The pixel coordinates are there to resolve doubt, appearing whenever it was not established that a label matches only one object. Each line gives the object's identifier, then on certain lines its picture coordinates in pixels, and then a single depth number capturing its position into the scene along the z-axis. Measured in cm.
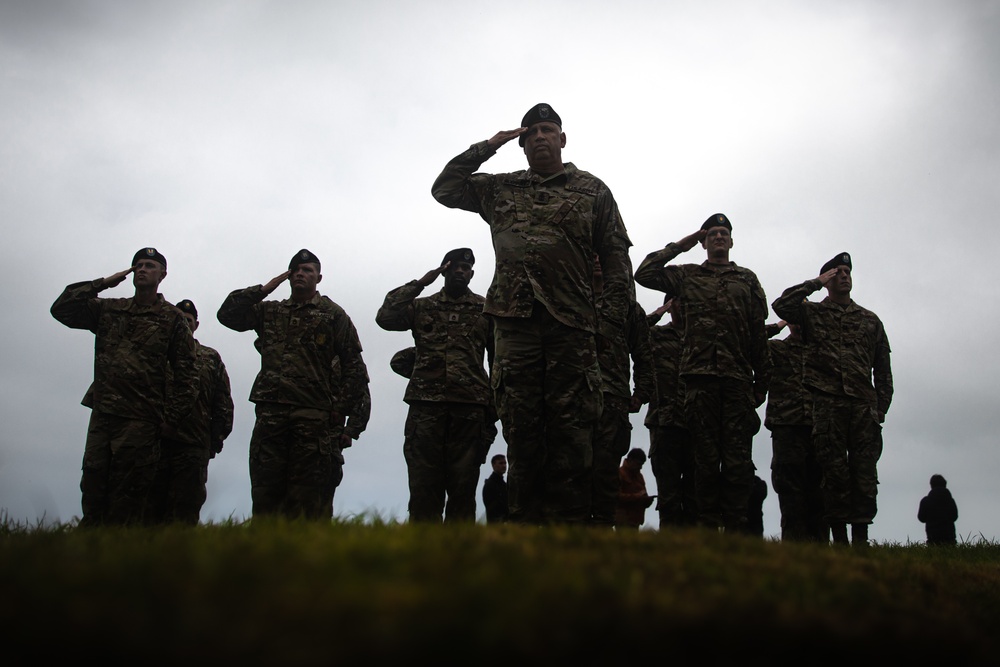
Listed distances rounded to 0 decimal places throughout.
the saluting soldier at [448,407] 888
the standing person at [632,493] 1150
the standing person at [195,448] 988
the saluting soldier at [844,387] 898
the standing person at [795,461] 1027
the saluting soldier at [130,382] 805
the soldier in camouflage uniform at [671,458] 955
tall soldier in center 568
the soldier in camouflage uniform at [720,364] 817
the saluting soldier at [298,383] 845
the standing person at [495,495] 1365
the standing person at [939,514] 1346
